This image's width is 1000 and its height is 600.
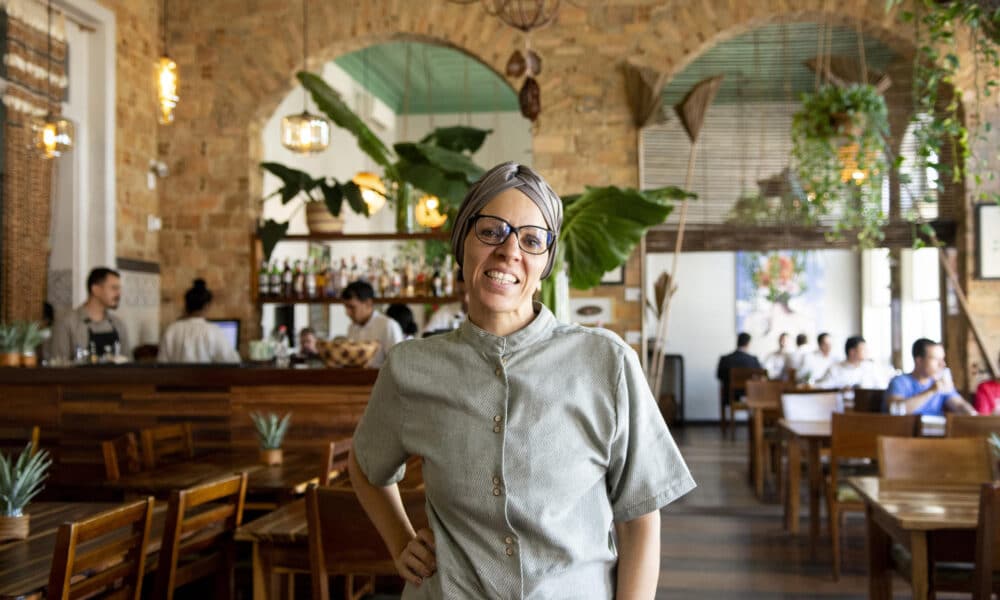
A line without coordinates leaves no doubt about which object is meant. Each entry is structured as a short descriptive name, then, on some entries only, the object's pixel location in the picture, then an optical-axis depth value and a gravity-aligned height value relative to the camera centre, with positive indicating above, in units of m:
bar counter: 5.74 -0.59
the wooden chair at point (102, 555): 2.67 -0.70
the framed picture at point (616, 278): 9.48 +0.11
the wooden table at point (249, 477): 4.41 -0.78
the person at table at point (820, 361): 12.58 -0.85
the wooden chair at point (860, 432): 5.65 -0.74
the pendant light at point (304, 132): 7.72 +1.13
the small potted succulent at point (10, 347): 6.34 -0.31
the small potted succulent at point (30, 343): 6.45 -0.29
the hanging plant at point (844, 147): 7.80 +1.07
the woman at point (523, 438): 1.55 -0.21
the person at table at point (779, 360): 13.78 -0.91
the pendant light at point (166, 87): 7.13 +1.34
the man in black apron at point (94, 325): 6.95 -0.20
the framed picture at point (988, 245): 9.38 +0.37
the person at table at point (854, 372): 9.77 -0.75
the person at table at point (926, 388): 6.77 -0.63
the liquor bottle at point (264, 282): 9.30 +0.09
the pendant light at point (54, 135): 6.20 +0.90
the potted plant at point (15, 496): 3.38 -0.63
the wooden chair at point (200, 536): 3.30 -0.83
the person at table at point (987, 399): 6.88 -0.70
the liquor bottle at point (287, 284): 9.24 +0.07
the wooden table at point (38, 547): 2.74 -0.75
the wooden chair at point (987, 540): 3.19 -0.74
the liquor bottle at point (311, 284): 9.12 +0.07
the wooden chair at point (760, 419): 8.28 -1.00
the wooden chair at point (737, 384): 12.94 -1.14
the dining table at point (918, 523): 3.42 -0.75
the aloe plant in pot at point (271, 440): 5.02 -0.68
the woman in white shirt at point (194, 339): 7.30 -0.31
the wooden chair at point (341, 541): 2.86 -0.66
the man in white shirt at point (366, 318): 7.34 -0.18
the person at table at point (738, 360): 13.95 -0.90
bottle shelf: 8.82 -0.07
